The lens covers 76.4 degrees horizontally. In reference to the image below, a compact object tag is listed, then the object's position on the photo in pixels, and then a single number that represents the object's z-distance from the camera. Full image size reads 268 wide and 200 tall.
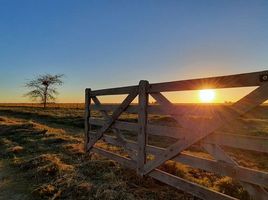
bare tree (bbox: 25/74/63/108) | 33.64
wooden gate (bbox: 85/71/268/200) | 2.49
